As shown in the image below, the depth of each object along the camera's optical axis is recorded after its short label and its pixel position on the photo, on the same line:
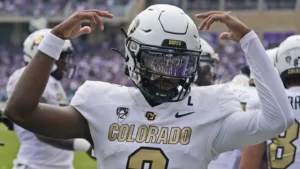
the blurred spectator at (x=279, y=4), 32.16
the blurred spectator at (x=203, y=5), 32.62
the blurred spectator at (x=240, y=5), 32.88
